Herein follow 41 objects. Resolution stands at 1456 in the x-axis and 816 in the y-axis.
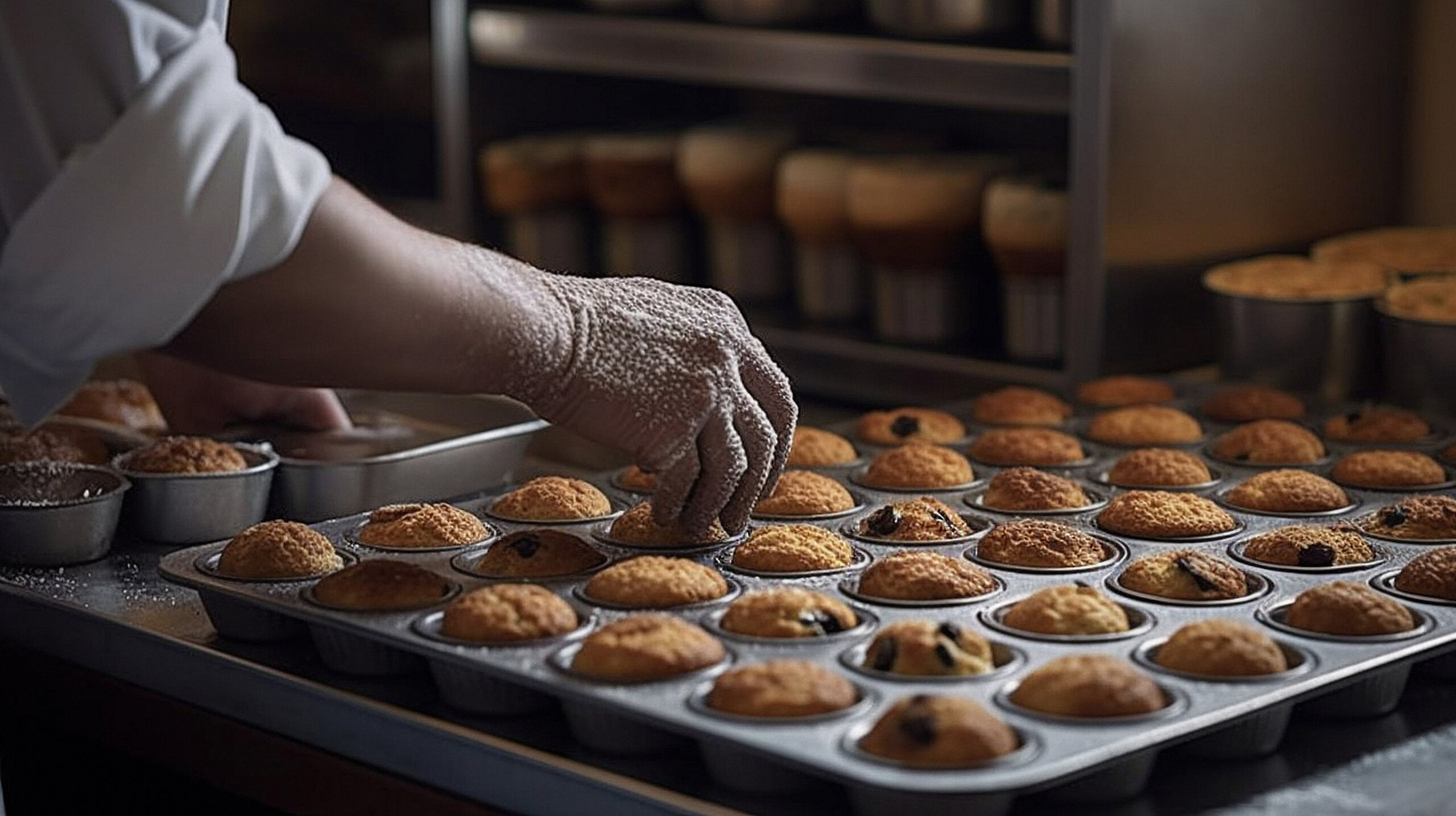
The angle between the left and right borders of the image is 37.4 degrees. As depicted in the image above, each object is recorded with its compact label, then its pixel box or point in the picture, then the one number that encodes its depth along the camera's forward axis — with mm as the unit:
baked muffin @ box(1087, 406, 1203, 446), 2547
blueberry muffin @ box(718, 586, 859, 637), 1780
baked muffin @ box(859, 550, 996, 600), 1894
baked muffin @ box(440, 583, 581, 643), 1762
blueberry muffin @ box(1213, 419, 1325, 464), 2438
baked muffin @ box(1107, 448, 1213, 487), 2336
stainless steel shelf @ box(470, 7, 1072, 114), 2777
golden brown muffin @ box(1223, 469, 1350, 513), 2211
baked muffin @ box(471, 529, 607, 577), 1987
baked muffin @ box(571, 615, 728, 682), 1668
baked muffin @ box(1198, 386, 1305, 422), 2635
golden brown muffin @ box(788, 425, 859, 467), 2459
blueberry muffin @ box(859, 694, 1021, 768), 1494
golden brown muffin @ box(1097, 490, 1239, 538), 2113
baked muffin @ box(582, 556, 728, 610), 1877
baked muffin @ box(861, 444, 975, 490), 2357
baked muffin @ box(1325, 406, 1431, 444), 2520
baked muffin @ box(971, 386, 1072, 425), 2654
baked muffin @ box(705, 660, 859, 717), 1585
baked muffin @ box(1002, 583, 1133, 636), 1793
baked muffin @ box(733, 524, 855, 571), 1991
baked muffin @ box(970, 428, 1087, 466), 2463
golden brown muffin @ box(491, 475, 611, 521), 2217
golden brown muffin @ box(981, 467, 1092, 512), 2238
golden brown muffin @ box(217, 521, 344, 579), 1962
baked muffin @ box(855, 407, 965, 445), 2570
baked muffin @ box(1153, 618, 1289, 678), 1667
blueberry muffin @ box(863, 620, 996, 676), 1683
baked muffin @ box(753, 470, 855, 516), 2227
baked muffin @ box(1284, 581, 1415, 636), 1775
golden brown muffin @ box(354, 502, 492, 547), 2086
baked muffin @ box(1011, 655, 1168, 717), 1579
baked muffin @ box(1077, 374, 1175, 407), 2707
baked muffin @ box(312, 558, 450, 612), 1857
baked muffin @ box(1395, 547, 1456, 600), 1892
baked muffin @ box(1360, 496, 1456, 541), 2100
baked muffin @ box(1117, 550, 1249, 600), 1892
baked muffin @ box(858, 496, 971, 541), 2115
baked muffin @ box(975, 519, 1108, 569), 2000
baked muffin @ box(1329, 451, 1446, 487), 2326
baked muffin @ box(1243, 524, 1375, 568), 1984
